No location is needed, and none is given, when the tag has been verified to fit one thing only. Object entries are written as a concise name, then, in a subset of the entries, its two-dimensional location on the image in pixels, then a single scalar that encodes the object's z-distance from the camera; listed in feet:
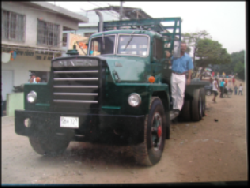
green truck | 11.10
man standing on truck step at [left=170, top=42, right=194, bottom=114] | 17.04
